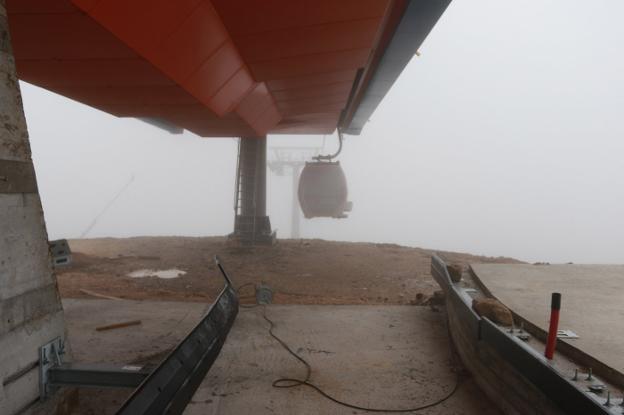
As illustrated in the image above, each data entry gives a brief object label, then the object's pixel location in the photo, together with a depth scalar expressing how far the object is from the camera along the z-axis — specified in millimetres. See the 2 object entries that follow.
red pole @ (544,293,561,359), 2865
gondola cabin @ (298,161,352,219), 20516
